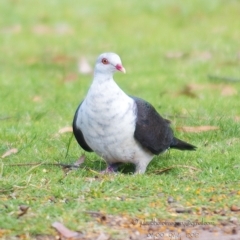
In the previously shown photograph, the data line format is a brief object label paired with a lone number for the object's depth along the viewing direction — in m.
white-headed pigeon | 12.09
